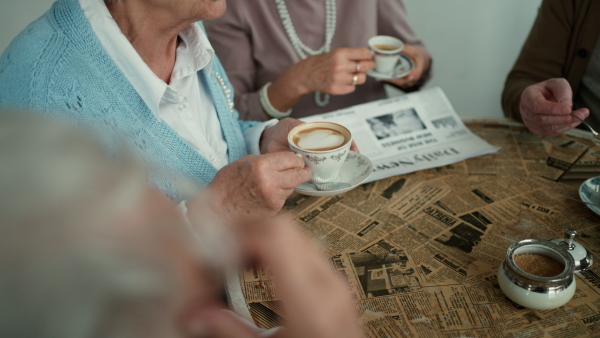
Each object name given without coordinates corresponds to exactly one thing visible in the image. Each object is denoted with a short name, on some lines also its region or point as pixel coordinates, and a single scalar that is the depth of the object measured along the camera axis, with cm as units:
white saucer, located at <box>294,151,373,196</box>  108
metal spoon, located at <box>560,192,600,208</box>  107
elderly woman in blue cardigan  93
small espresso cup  157
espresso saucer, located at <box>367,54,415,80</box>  163
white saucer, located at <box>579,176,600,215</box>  107
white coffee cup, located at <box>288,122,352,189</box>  105
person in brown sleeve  155
